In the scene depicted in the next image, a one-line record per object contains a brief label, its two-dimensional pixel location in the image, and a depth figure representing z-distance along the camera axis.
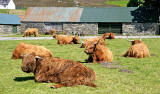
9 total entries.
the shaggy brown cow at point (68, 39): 28.77
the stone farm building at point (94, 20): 54.97
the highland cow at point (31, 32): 47.31
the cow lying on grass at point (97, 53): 14.22
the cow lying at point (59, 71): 8.61
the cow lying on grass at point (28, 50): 14.70
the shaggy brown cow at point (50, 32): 55.78
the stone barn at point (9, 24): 68.19
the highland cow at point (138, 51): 16.47
